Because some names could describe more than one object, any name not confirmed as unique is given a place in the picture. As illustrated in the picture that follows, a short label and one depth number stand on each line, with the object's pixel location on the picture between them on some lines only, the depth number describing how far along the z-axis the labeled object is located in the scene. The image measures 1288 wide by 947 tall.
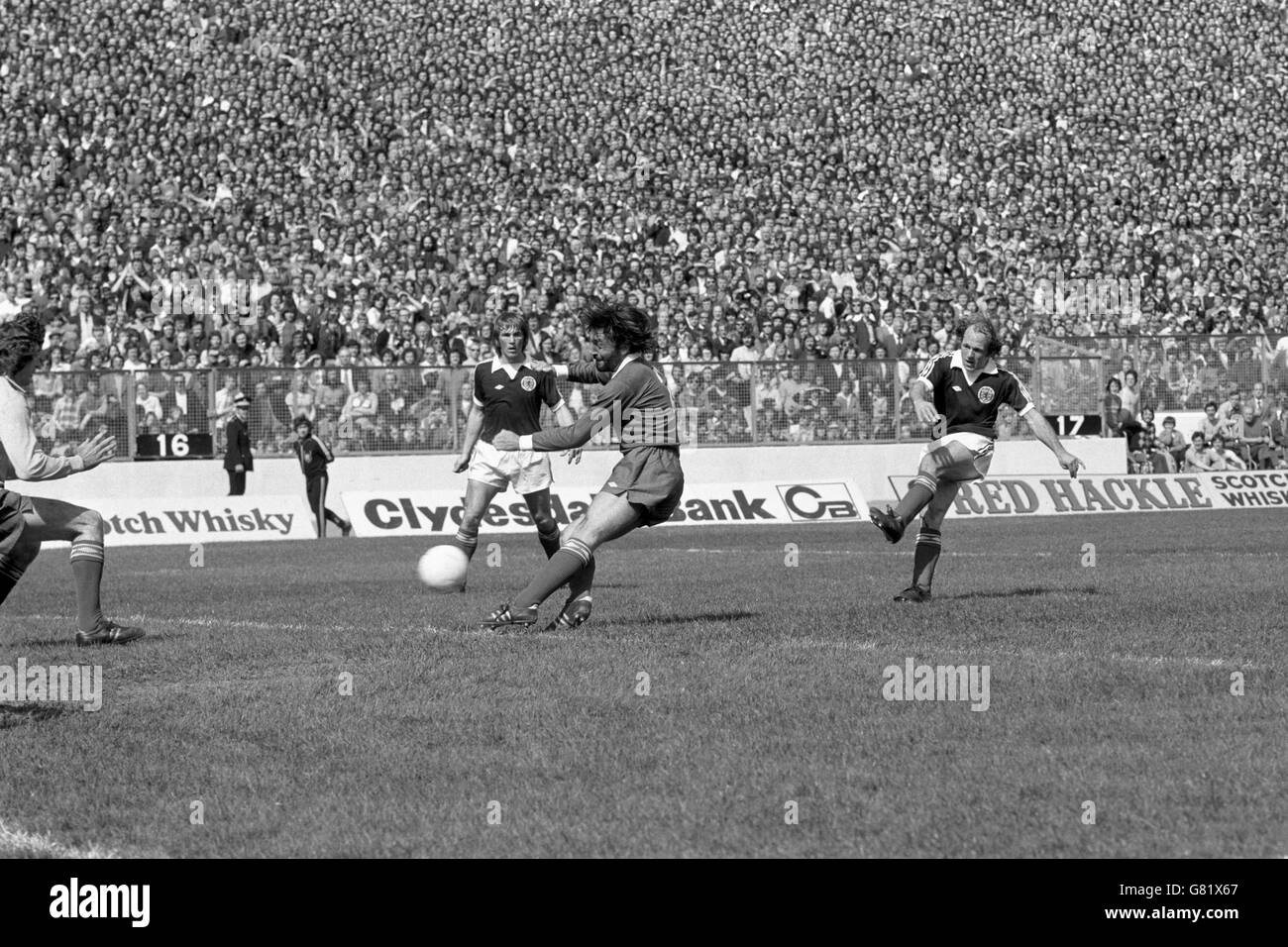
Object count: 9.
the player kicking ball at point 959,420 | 13.60
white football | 13.09
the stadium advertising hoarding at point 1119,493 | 28.59
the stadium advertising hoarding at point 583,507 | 26.77
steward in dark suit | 29.73
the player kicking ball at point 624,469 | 11.20
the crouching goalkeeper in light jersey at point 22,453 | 9.91
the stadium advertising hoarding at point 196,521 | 26.62
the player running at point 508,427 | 16.17
